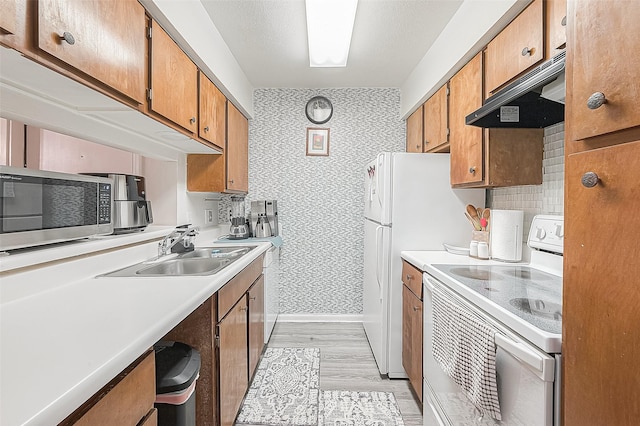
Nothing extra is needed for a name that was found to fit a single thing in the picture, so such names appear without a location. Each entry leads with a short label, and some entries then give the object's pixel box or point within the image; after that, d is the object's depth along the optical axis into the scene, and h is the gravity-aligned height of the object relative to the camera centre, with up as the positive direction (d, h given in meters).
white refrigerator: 2.28 -0.05
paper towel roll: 1.87 -0.13
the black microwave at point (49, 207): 1.04 +0.01
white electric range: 0.84 -0.34
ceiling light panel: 1.91 +1.18
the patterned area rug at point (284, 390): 1.90 -1.17
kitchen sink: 1.61 -0.30
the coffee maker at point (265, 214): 3.21 -0.04
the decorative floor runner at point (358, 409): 1.85 -1.16
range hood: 1.12 +0.47
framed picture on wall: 3.39 +0.71
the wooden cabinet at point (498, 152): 1.80 +0.33
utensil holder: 2.03 -0.15
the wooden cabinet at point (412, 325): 1.88 -0.68
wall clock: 3.38 +1.05
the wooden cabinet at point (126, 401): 0.65 -0.42
